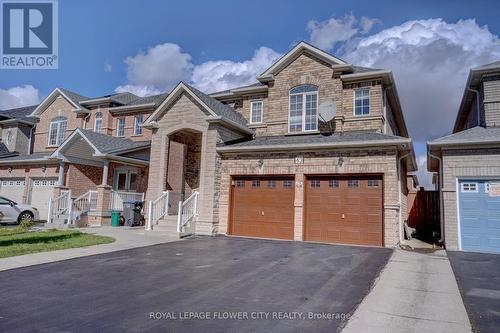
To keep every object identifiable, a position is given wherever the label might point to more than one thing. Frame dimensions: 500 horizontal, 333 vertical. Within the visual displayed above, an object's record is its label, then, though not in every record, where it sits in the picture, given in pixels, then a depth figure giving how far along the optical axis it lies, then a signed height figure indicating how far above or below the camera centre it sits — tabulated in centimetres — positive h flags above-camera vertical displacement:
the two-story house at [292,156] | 1289 +203
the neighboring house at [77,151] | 1822 +260
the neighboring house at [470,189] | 1157 +72
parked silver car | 1762 -103
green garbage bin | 1775 -118
